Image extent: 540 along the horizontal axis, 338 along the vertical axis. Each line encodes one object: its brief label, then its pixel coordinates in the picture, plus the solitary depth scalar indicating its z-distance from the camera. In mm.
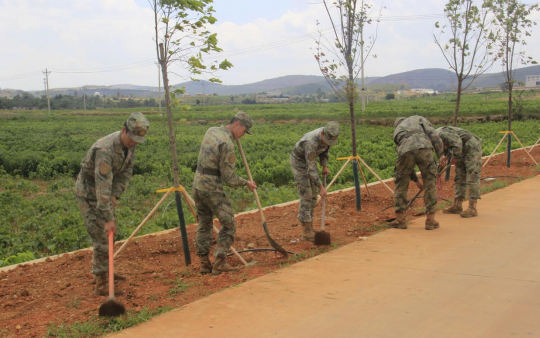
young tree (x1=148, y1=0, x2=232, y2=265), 5930
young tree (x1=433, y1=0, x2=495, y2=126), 11586
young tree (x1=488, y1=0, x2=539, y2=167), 13094
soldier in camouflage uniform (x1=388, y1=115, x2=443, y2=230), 7430
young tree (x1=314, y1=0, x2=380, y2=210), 8742
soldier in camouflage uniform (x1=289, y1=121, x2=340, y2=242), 6883
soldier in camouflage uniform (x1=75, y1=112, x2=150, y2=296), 5008
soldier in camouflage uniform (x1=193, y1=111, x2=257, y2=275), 5566
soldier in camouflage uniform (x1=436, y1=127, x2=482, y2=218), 8297
